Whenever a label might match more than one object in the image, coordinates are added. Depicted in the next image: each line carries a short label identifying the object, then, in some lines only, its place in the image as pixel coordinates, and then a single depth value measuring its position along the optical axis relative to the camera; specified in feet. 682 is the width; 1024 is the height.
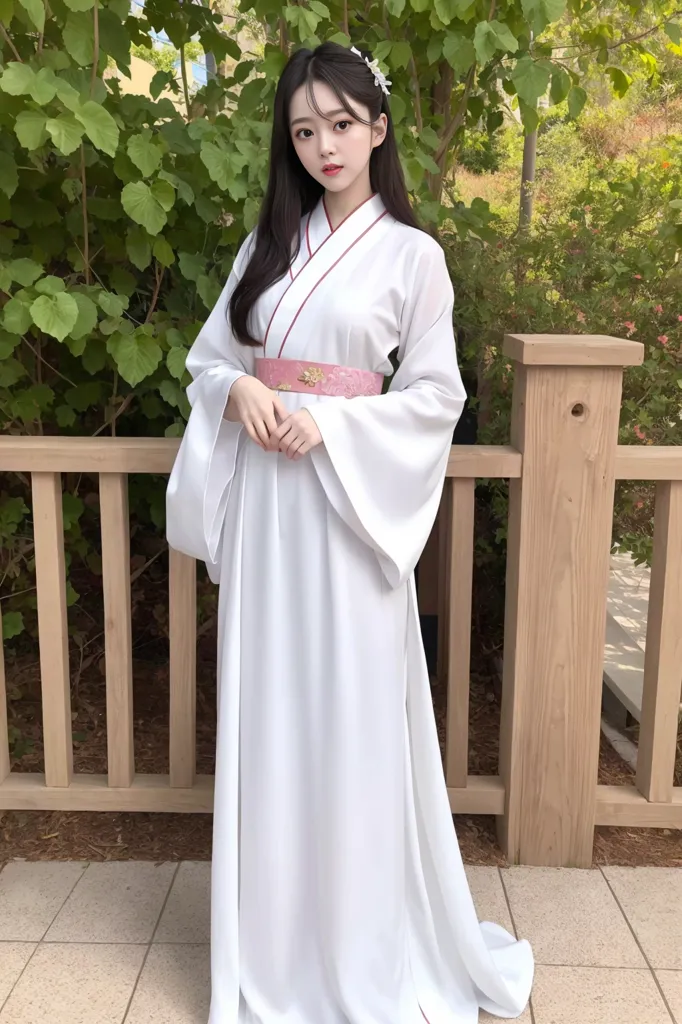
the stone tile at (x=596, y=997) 5.86
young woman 5.16
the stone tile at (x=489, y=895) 6.87
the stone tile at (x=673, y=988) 5.93
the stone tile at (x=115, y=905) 6.69
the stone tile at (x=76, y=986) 5.87
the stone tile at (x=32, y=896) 6.70
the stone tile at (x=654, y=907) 6.48
